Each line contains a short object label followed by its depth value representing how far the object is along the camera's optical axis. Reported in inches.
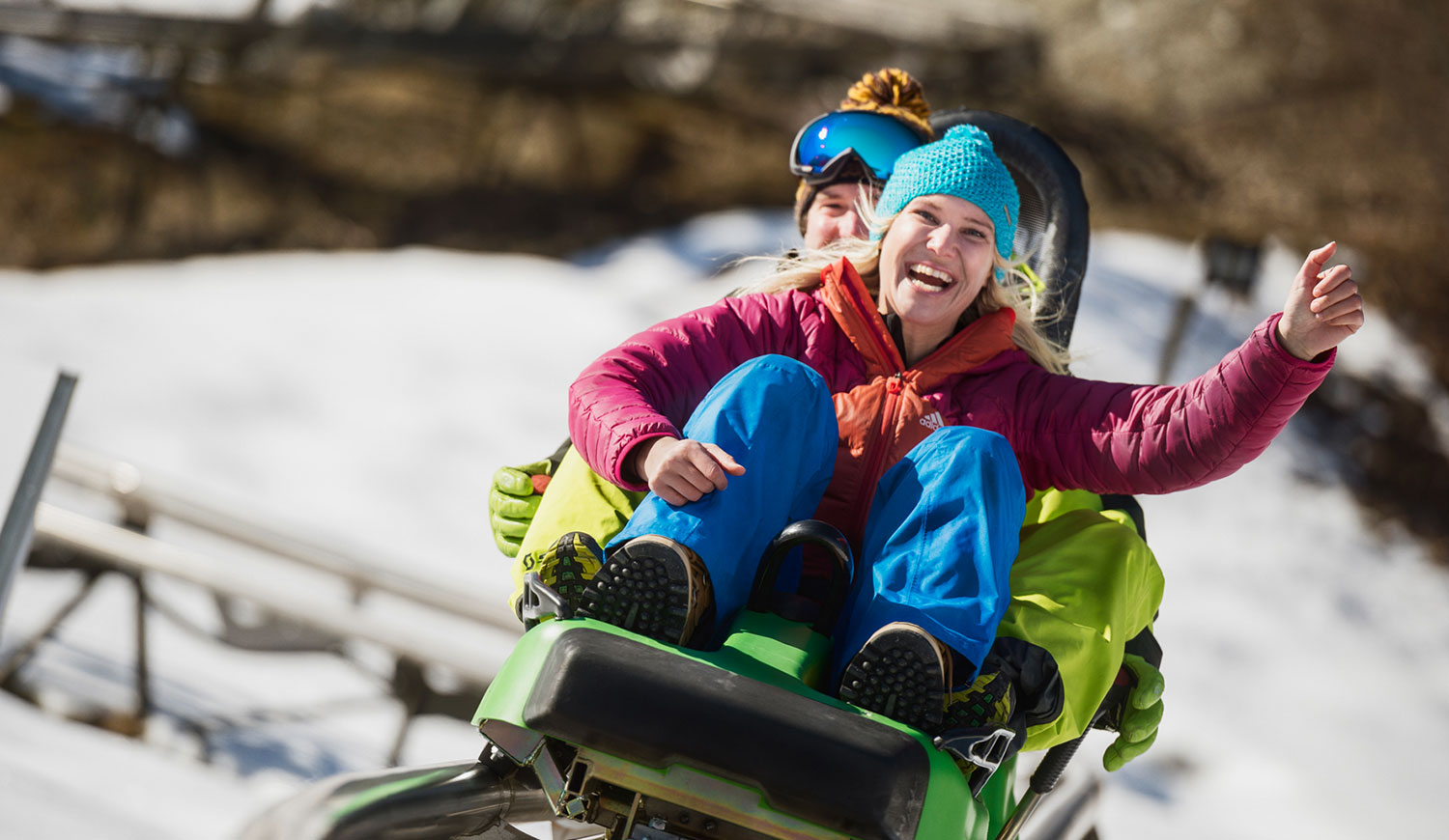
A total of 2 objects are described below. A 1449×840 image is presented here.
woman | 345.1
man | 348.7
